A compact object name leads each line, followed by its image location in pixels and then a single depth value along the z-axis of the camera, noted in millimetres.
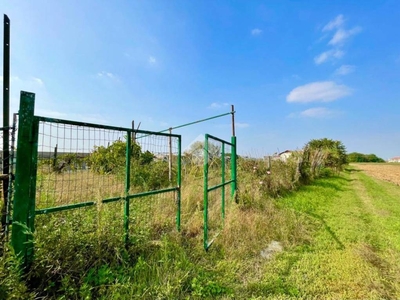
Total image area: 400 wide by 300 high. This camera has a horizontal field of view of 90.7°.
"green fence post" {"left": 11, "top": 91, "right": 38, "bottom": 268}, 1670
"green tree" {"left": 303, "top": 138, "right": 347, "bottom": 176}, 11891
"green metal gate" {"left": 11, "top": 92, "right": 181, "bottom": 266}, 1700
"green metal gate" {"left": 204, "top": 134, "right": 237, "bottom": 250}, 2998
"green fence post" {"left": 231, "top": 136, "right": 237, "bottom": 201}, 4758
